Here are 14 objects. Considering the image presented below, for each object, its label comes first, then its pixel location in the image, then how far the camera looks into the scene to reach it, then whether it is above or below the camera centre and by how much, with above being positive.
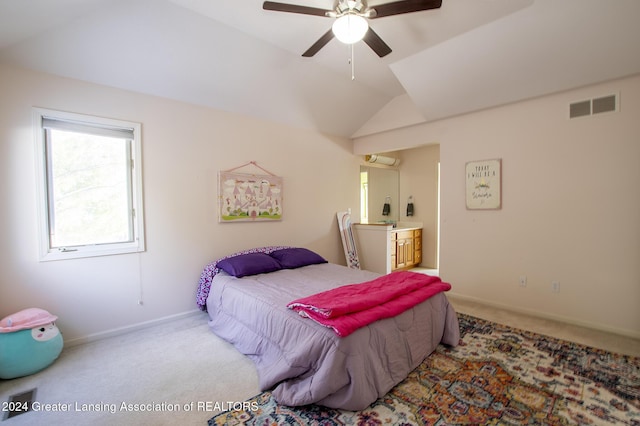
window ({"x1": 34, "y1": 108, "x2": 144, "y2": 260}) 2.60 +0.21
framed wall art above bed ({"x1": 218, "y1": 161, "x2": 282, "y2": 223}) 3.61 +0.11
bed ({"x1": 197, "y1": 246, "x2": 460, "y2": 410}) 1.77 -0.96
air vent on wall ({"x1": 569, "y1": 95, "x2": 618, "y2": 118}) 2.83 +0.97
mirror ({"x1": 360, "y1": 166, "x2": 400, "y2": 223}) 5.76 +0.22
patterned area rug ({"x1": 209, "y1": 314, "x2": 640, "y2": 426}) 1.71 -1.26
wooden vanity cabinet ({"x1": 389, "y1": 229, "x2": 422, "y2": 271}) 5.29 -0.85
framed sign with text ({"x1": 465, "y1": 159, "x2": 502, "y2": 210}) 3.54 +0.24
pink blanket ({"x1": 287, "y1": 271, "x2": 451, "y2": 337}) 1.87 -0.72
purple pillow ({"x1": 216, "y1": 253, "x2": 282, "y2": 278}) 3.07 -0.66
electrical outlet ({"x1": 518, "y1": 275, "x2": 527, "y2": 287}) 3.38 -0.91
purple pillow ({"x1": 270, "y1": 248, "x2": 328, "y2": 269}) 3.51 -0.66
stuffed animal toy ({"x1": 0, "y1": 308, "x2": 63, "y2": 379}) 2.10 -1.02
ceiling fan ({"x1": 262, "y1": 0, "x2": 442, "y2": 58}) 1.90 +1.30
